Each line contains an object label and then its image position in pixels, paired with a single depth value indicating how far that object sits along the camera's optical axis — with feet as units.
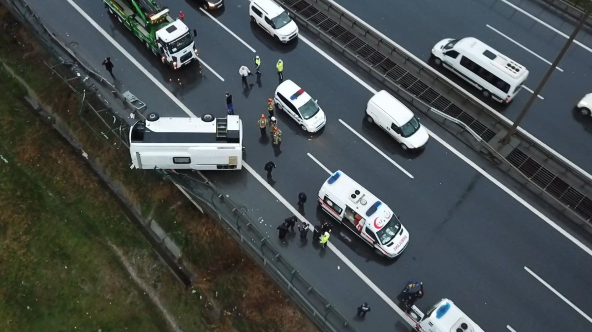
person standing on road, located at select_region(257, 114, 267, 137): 106.11
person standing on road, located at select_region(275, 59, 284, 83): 112.88
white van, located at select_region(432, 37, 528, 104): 110.11
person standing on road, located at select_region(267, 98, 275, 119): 107.24
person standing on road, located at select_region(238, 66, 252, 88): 111.86
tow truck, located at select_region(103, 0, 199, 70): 111.04
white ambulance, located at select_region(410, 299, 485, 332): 80.64
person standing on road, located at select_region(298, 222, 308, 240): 93.86
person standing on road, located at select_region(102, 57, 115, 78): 111.55
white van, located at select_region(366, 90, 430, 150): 104.78
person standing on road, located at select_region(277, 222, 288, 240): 92.12
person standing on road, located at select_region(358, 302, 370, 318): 85.05
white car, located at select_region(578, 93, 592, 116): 111.86
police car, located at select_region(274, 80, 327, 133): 106.83
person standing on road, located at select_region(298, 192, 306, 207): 95.96
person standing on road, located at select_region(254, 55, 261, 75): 113.39
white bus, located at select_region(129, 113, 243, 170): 93.66
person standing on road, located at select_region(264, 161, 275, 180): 99.81
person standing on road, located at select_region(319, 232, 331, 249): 90.66
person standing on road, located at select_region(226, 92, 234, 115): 106.45
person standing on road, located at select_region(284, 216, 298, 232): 92.48
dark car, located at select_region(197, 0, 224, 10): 126.82
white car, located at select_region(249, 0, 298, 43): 120.06
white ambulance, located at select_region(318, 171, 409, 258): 91.04
